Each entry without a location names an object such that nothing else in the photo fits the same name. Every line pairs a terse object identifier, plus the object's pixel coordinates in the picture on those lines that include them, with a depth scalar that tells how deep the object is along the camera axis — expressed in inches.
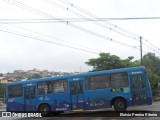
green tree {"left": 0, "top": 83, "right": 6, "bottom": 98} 2629.9
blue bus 837.2
